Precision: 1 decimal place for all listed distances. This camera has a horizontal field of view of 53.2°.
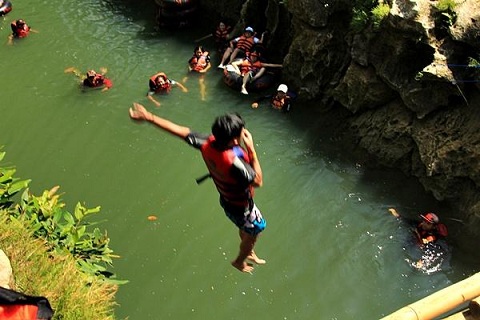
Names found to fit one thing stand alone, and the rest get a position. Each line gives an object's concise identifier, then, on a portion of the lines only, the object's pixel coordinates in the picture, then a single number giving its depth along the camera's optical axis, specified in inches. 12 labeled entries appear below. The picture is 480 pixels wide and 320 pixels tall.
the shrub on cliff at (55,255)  217.9
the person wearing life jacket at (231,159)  186.4
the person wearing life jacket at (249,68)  450.3
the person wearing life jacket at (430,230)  313.9
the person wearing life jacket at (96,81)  457.7
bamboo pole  165.0
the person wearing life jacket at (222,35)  510.9
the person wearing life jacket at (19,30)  536.1
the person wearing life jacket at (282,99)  422.3
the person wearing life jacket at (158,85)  446.3
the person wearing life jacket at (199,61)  479.2
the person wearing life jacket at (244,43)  468.8
